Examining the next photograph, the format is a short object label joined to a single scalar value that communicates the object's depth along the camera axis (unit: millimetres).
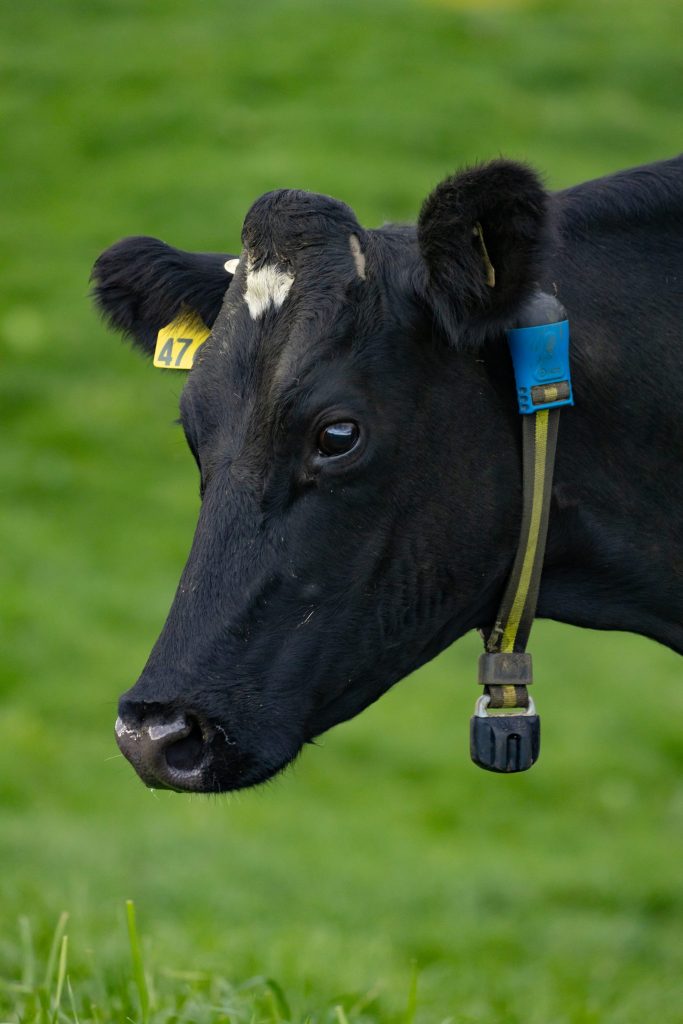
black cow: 7168
